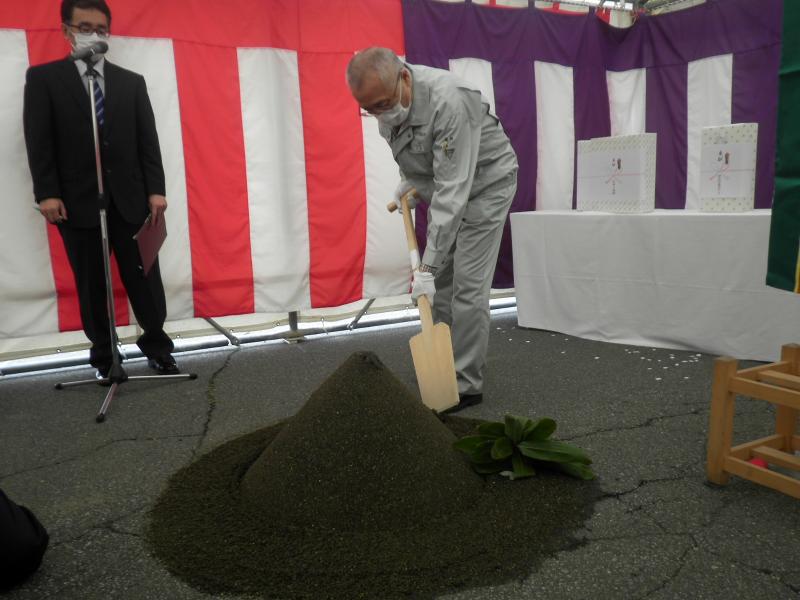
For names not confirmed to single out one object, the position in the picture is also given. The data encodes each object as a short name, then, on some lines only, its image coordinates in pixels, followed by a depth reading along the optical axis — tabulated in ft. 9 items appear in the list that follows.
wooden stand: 4.77
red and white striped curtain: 9.16
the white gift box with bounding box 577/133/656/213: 9.63
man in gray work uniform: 6.79
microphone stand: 7.38
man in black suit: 8.00
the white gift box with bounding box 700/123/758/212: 8.68
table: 8.52
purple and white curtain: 11.41
